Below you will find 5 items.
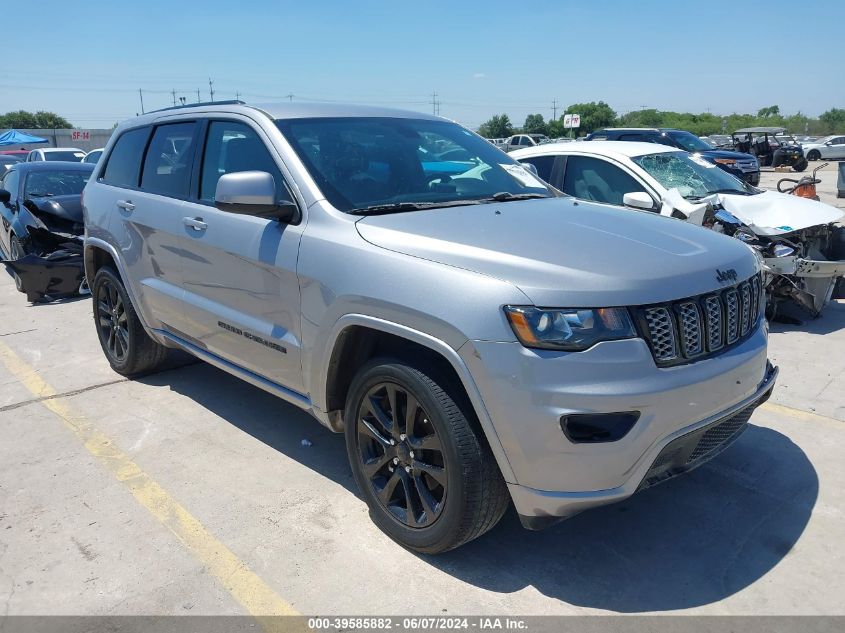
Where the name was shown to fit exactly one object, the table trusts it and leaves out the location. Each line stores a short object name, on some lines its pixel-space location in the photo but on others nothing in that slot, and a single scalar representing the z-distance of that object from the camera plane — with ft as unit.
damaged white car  20.61
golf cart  91.57
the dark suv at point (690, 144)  60.08
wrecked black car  27.30
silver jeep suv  8.39
